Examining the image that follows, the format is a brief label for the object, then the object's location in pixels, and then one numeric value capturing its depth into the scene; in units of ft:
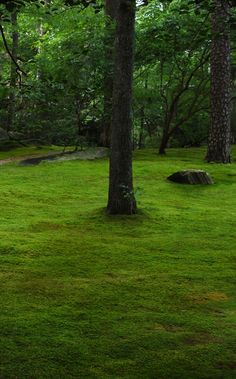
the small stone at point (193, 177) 40.11
